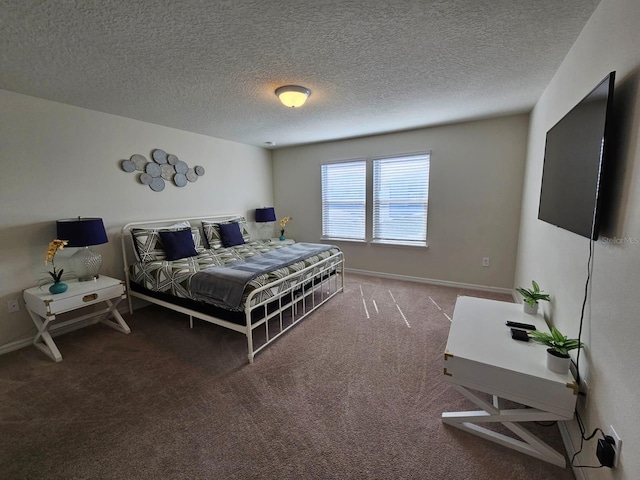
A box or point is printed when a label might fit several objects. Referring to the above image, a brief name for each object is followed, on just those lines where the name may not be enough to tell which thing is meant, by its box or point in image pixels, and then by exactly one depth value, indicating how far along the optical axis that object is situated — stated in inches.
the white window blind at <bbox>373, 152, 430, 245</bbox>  162.2
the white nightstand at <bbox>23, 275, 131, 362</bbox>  91.7
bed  91.4
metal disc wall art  132.3
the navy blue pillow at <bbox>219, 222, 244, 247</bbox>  156.3
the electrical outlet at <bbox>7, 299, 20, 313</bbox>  99.1
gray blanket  88.4
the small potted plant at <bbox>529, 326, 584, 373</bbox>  52.0
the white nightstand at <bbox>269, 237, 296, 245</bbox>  165.2
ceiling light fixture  94.7
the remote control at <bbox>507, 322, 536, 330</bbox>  71.3
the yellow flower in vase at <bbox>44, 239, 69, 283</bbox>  95.4
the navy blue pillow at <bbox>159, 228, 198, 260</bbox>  125.1
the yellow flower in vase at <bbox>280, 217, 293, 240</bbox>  204.7
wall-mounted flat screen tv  46.1
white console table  51.8
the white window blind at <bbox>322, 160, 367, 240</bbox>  182.5
